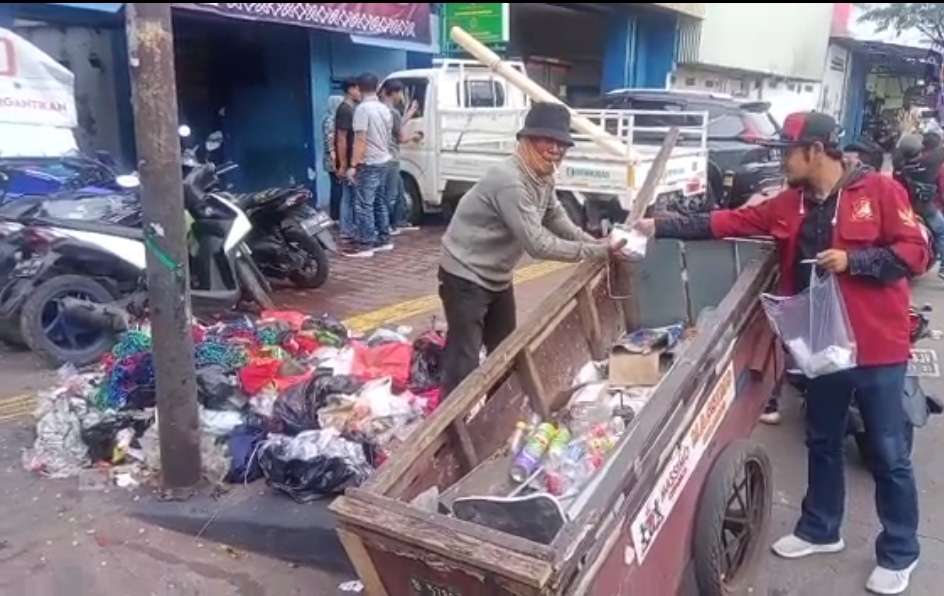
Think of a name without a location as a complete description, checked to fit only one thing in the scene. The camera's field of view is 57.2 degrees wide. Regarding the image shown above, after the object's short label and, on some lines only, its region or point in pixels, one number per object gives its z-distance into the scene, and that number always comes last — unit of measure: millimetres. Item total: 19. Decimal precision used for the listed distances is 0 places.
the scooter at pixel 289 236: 6980
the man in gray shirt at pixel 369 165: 8836
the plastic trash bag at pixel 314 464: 3633
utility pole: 3314
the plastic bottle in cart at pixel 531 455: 2877
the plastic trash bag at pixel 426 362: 4574
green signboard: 13195
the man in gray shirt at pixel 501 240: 3539
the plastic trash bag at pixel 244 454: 3854
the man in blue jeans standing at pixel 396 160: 9672
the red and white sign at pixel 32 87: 7340
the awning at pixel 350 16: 9383
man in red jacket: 2922
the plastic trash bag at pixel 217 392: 4199
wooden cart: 2135
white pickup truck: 9078
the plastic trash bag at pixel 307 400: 4031
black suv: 10812
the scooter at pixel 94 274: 5312
